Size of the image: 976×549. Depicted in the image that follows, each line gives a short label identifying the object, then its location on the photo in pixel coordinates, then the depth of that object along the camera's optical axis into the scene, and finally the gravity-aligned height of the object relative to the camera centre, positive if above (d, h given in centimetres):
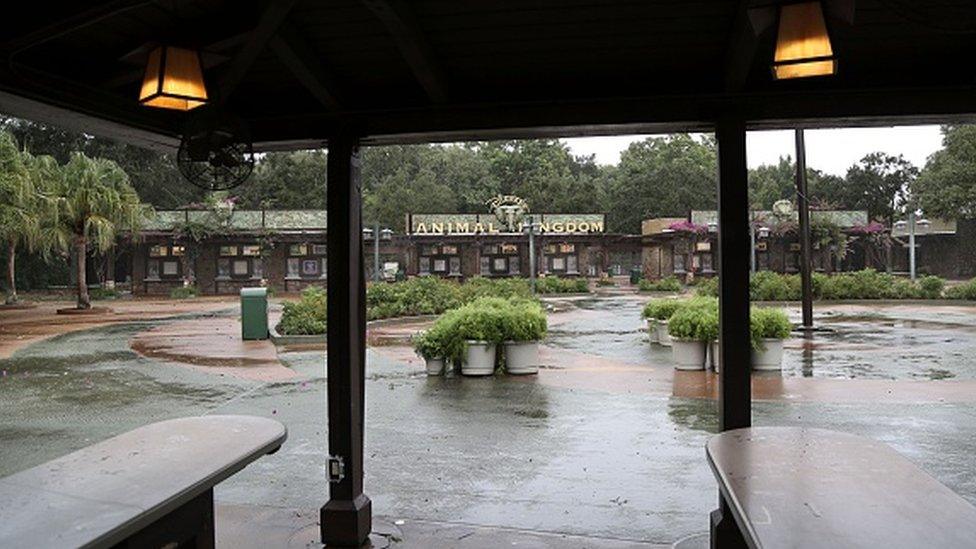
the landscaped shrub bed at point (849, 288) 2955 -51
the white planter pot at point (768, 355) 1175 -121
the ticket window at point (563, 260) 4394 +99
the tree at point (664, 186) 5125 +600
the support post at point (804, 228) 1747 +107
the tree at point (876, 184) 5147 +599
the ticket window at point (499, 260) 4338 +103
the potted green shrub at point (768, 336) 1160 -90
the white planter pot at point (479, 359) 1159 -120
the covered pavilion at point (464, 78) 344 +99
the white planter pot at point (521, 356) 1177 -118
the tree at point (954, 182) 3906 +467
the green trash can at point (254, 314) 1745 -74
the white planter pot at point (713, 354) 1184 -119
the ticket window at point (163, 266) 4047 +83
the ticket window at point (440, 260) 4306 +105
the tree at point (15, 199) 2345 +262
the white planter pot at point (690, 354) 1196 -119
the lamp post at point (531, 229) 2873 +217
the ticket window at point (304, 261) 4116 +102
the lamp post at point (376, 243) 3314 +158
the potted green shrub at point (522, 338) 1176 -90
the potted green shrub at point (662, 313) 1571 -75
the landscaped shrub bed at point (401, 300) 1805 -61
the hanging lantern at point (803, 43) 304 +91
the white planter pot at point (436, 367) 1180 -133
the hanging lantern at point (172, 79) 343 +90
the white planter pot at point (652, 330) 1609 -111
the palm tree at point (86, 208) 2761 +268
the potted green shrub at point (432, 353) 1173 -111
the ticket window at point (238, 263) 4084 +95
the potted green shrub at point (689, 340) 1194 -98
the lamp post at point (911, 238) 3569 +164
